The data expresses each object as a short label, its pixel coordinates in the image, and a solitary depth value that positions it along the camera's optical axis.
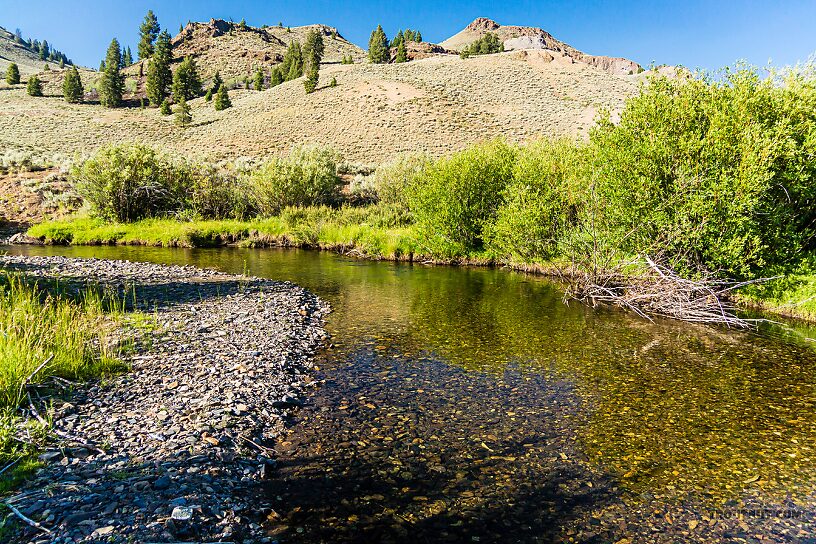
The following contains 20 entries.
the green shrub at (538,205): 21.27
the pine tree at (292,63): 107.38
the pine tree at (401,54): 117.94
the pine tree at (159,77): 98.25
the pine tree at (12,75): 107.19
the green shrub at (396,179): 37.78
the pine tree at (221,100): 87.56
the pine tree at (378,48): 120.50
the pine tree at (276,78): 107.56
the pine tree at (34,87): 96.06
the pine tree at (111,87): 93.25
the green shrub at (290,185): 36.59
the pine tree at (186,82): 97.31
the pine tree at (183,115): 80.68
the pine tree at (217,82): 110.61
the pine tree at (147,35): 129.12
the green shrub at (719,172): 14.50
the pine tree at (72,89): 93.94
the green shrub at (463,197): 25.62
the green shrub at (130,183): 34.34
